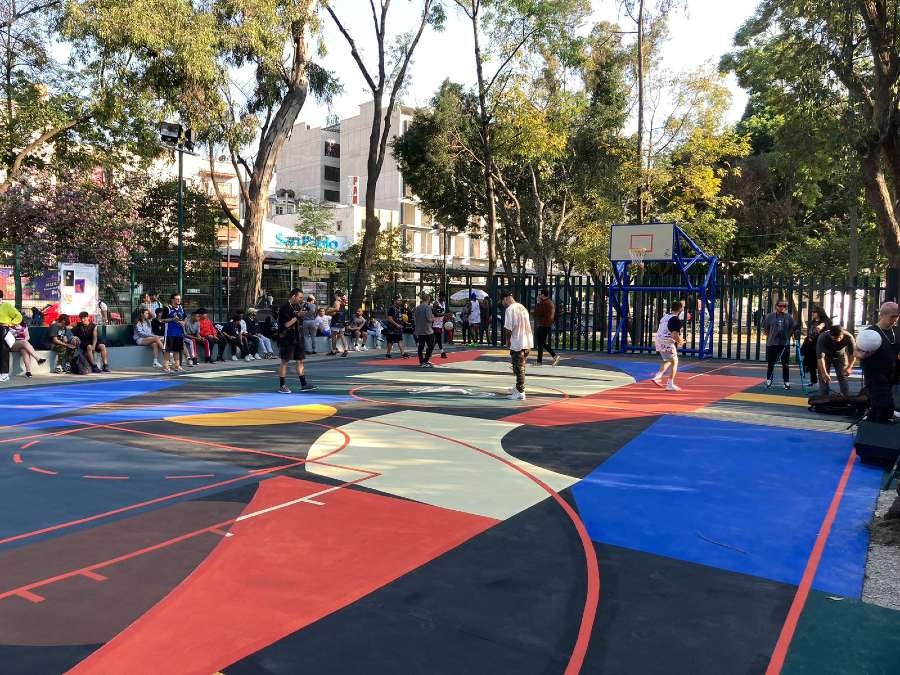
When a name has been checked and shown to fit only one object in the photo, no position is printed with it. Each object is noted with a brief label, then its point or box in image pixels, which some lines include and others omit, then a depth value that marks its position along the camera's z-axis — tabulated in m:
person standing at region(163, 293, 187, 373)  15.20
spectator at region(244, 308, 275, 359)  18.31
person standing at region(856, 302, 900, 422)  7.31
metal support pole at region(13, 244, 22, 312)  15.25
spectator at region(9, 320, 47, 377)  13.68
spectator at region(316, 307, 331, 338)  19.66
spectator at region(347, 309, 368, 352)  20.75
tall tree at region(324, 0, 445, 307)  22.89
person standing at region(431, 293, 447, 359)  18.61
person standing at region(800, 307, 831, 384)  12.84
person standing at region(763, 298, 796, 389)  13.49
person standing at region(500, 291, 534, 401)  11.61
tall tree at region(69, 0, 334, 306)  17.61
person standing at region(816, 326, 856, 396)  10.80
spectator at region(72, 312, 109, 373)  14.45
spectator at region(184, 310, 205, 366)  16.49
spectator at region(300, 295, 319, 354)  19.21
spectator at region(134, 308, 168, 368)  15.70
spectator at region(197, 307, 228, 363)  16.83
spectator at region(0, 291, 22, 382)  13.05
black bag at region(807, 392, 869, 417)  10.36
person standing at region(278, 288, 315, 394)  11.97
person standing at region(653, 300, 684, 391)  12.91
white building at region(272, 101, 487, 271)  57.07
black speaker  7.27
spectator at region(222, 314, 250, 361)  17.66
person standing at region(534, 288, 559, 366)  16.41
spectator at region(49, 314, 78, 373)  14.20
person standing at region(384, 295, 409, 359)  18.80
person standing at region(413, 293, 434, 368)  16.41
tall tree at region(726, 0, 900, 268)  13.17
